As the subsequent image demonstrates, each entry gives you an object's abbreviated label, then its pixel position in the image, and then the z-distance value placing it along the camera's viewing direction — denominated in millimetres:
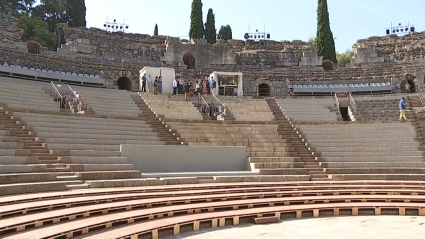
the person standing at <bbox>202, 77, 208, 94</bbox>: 21697
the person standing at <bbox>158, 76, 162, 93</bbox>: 20688
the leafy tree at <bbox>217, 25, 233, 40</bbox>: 46000
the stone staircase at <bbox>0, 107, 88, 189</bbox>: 9539
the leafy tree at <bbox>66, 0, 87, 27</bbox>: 35625
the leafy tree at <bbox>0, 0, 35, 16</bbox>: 30828
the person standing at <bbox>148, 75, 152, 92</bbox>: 20438
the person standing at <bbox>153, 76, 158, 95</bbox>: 20188
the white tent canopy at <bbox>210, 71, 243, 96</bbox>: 22306
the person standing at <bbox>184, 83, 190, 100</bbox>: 20531
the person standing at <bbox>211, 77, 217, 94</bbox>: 22056
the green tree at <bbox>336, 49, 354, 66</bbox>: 49869
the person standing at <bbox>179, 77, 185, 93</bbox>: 21719
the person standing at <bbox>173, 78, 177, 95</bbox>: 20875
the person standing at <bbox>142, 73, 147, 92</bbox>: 20520
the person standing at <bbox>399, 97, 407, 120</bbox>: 17859
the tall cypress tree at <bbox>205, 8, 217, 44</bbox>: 38072
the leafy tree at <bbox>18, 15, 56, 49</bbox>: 26884
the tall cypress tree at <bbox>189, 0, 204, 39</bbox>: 35781
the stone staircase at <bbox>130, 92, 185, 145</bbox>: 14398
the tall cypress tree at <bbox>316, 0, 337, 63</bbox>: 32781
